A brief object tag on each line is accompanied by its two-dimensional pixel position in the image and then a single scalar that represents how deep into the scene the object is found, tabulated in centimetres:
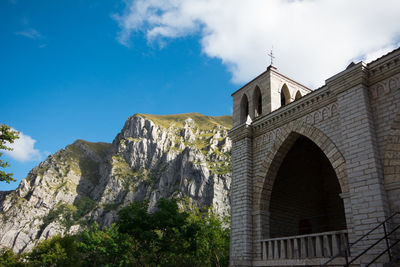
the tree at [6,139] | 1510
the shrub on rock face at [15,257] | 2857
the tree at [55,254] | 3612
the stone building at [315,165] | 1050
